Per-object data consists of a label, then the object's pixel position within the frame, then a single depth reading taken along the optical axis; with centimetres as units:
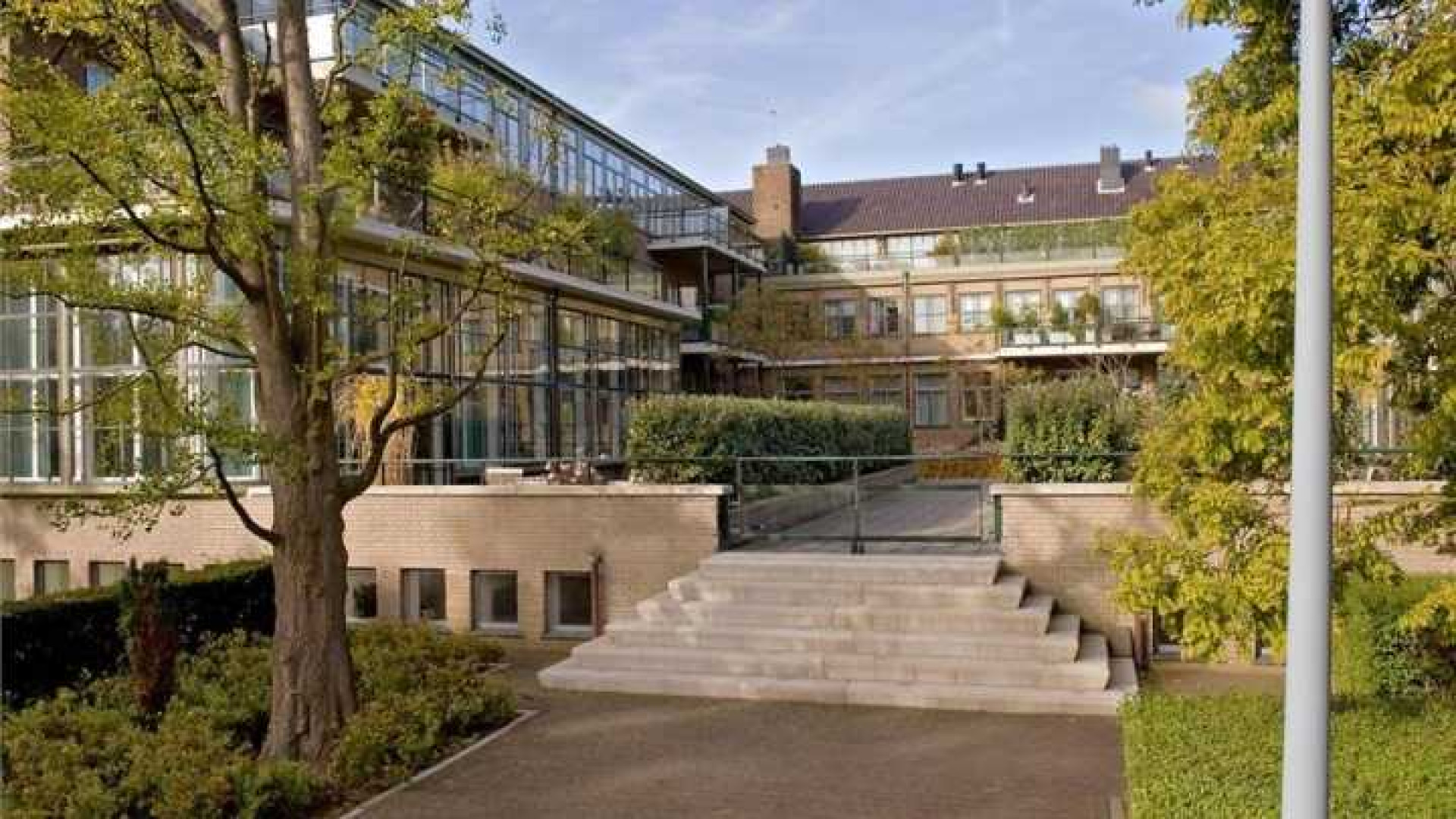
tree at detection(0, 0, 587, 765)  762
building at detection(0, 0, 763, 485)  1897
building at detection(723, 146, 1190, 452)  4222
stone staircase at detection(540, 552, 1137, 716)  1008
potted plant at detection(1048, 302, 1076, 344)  4116
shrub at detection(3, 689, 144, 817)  718
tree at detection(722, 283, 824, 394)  4147
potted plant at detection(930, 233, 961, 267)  4684
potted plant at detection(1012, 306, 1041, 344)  4203
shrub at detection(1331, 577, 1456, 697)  878
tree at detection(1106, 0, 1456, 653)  543
